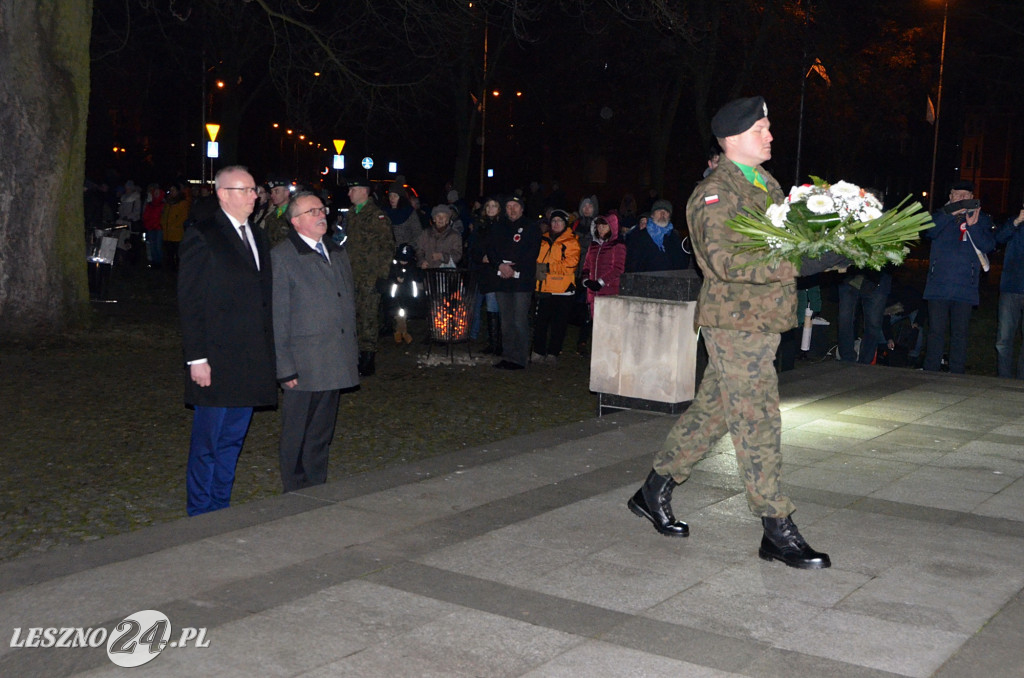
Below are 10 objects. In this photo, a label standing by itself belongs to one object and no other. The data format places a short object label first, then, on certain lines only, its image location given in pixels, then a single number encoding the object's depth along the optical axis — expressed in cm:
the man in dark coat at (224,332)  615
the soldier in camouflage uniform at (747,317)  527
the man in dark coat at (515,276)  1285
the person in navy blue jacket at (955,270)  1162
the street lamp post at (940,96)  3638
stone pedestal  884
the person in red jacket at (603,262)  1387
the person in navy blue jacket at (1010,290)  1157
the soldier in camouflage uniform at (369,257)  1209
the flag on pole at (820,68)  3058
